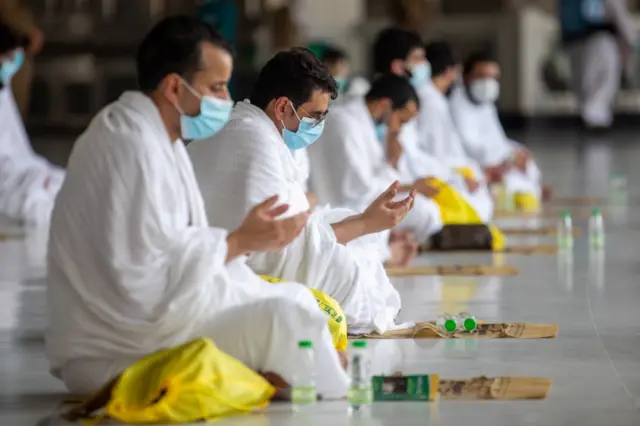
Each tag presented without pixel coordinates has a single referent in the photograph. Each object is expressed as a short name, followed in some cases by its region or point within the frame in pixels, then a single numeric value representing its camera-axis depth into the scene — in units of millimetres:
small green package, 7658
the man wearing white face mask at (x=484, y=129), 19761
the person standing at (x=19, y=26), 27384
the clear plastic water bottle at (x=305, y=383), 7415
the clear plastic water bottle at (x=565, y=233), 14843
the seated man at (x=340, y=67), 17367
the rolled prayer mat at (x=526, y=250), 14498
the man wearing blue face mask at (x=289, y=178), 9122
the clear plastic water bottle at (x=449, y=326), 9673
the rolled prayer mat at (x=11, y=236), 16181
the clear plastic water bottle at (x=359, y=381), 7302
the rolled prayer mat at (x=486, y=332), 9531
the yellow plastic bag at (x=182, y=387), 7065
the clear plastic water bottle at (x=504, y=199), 19015
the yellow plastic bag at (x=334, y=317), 8535
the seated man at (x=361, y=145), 13431
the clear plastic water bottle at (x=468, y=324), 9727
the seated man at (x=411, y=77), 15316
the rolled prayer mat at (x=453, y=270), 12869
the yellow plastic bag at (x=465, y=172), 17034
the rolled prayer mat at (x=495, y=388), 7723
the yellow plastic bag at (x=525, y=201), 18979
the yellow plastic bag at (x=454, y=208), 15375
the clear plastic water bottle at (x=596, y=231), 14842
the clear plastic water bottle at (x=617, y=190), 19773
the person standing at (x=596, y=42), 32149
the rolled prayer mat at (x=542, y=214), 17995
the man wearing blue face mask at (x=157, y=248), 7291
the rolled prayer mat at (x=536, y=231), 16134
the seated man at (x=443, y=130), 17151
